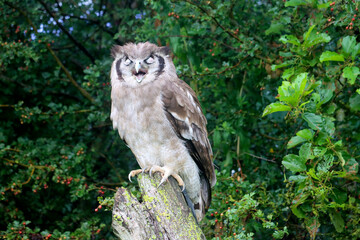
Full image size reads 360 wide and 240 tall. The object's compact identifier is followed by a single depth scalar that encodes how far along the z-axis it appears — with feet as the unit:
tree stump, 16.34
